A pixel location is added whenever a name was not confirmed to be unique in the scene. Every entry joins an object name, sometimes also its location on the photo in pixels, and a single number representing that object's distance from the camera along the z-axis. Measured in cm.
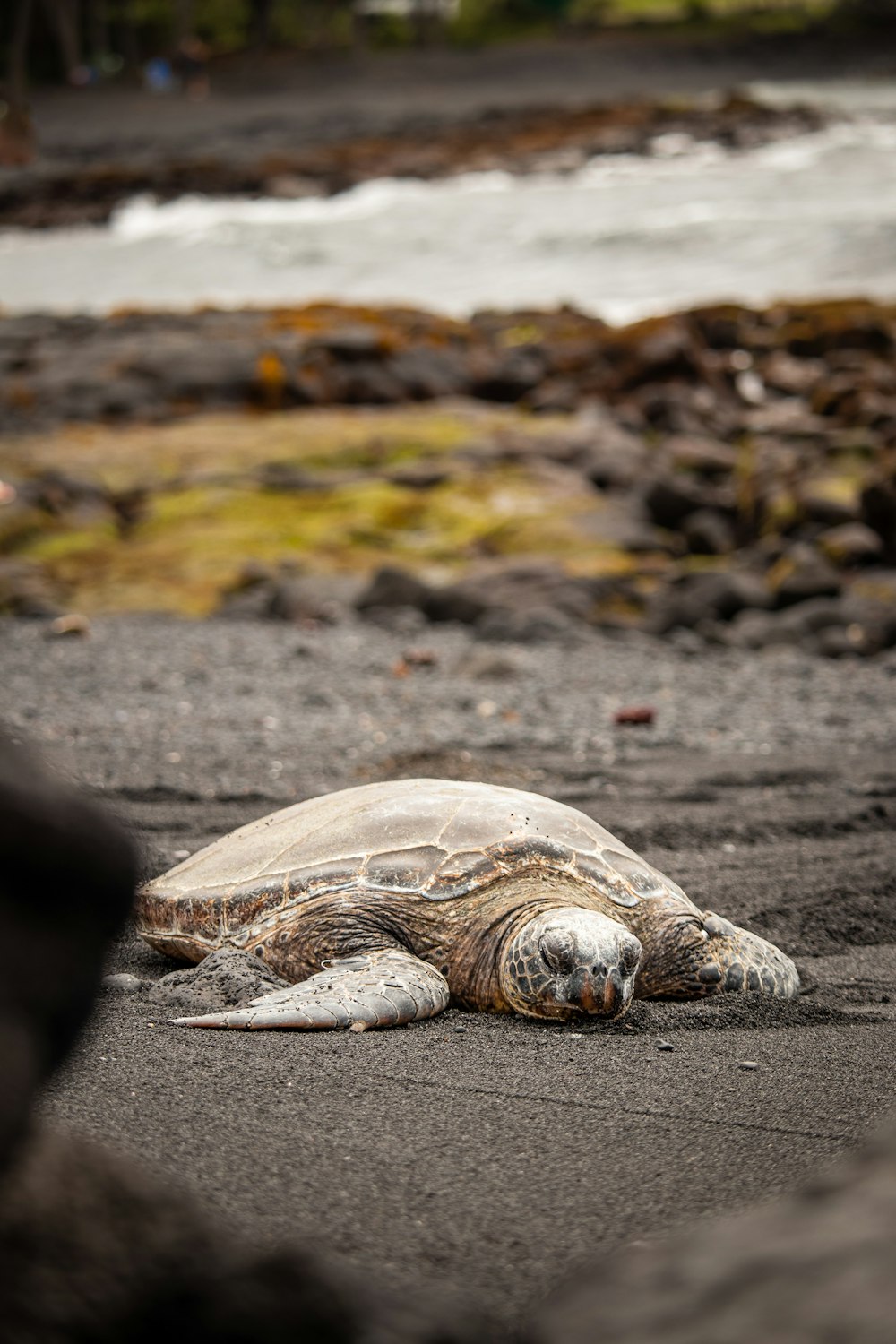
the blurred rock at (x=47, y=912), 571
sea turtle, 774
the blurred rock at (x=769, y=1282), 463
